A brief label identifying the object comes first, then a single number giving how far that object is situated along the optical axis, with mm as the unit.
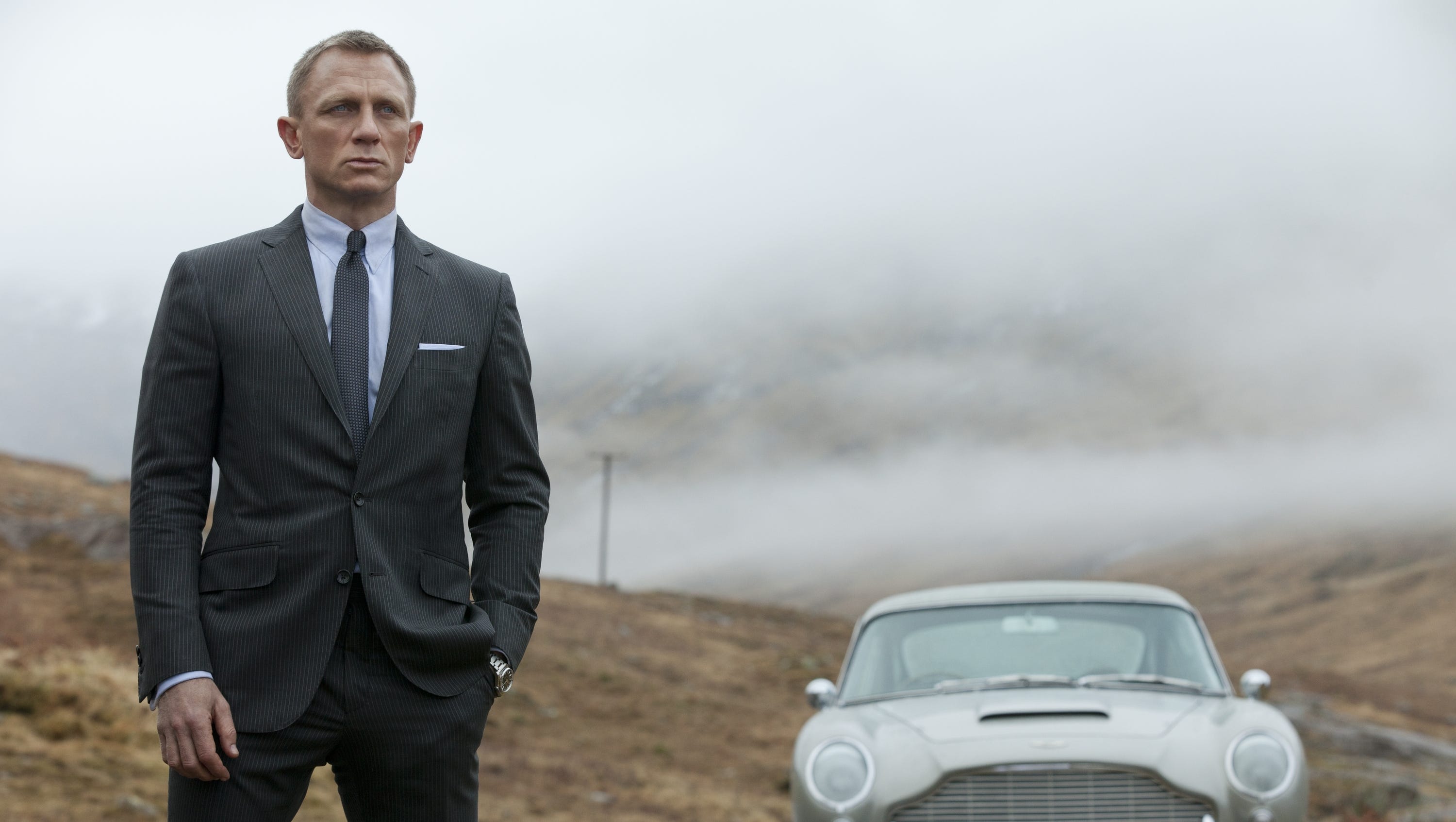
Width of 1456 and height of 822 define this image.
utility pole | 52156
